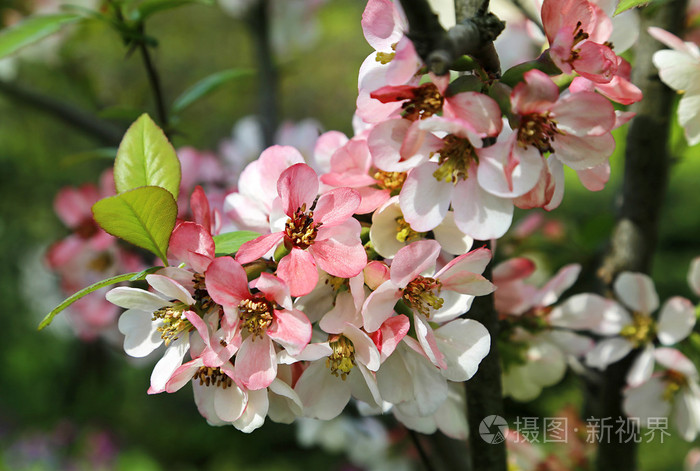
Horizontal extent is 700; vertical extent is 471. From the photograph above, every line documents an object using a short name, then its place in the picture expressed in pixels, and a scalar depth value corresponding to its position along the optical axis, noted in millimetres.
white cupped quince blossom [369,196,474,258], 515
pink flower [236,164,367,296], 474
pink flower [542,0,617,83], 456
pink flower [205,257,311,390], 465
